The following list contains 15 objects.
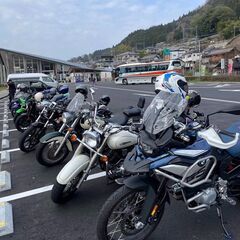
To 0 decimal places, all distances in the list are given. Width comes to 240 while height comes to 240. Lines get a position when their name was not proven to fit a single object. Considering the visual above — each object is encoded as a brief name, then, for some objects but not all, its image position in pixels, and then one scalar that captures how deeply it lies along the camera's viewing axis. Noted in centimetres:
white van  1920
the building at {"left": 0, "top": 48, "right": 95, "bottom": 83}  6444
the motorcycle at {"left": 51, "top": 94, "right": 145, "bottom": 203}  365
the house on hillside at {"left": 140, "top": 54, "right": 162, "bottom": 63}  9240
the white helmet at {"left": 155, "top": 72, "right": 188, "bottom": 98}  327
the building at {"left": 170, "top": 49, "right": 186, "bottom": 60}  8204
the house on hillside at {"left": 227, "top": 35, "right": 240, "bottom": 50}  8256
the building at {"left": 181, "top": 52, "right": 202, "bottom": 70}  8380
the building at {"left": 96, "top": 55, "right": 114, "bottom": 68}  10212
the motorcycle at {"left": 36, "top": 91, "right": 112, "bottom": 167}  474
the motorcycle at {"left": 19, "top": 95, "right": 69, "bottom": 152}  623
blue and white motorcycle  266
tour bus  3923
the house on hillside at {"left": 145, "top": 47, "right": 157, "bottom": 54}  12126
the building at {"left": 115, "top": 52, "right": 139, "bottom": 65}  11281
